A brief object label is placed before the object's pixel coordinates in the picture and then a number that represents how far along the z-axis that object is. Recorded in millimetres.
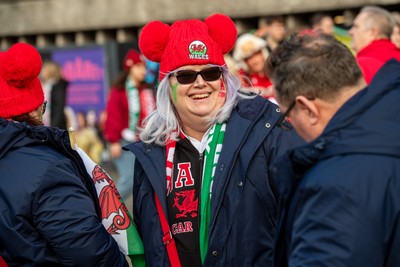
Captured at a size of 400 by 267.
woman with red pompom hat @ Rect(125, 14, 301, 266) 6449
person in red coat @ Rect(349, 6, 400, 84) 11203
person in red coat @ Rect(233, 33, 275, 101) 14812
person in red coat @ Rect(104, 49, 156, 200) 17516
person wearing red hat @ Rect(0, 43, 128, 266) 6074
